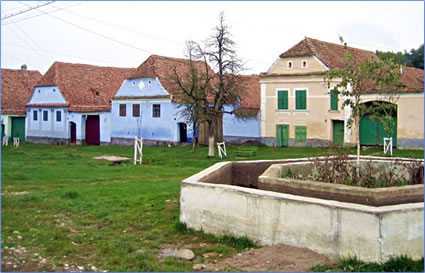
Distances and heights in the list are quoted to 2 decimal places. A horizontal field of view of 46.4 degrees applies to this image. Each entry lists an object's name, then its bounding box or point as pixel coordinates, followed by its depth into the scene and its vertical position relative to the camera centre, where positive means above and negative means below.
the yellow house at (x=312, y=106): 26.08 +1.33
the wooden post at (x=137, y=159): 21.23 -1.40
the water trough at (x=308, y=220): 6.29 -1.30
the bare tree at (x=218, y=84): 24.23 +2.20
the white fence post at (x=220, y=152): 24.02 -1.12
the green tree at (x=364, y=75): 10.34 +1.16
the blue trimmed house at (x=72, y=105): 35.31 +1.73
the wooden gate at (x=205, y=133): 31.19 -0.26
